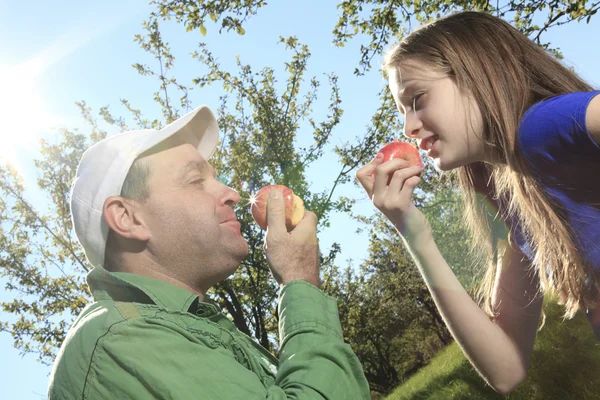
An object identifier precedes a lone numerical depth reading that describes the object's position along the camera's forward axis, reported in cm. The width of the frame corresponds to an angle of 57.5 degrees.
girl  65
